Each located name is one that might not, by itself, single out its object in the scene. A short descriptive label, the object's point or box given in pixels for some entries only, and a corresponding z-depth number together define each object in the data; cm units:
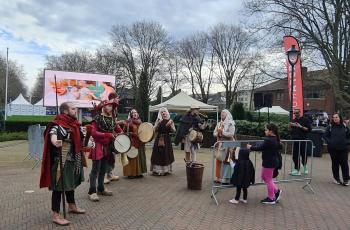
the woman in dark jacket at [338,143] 1016
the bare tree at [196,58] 5769
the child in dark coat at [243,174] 764
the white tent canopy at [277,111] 5032
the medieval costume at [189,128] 1140
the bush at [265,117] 4309
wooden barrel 881
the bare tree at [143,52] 5481
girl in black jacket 763
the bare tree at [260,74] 3012
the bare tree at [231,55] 5422
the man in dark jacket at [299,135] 1081
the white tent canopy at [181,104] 2214
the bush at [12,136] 2489
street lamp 1315
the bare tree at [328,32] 2583
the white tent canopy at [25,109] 5125
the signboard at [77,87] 2247
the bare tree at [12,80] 7100
